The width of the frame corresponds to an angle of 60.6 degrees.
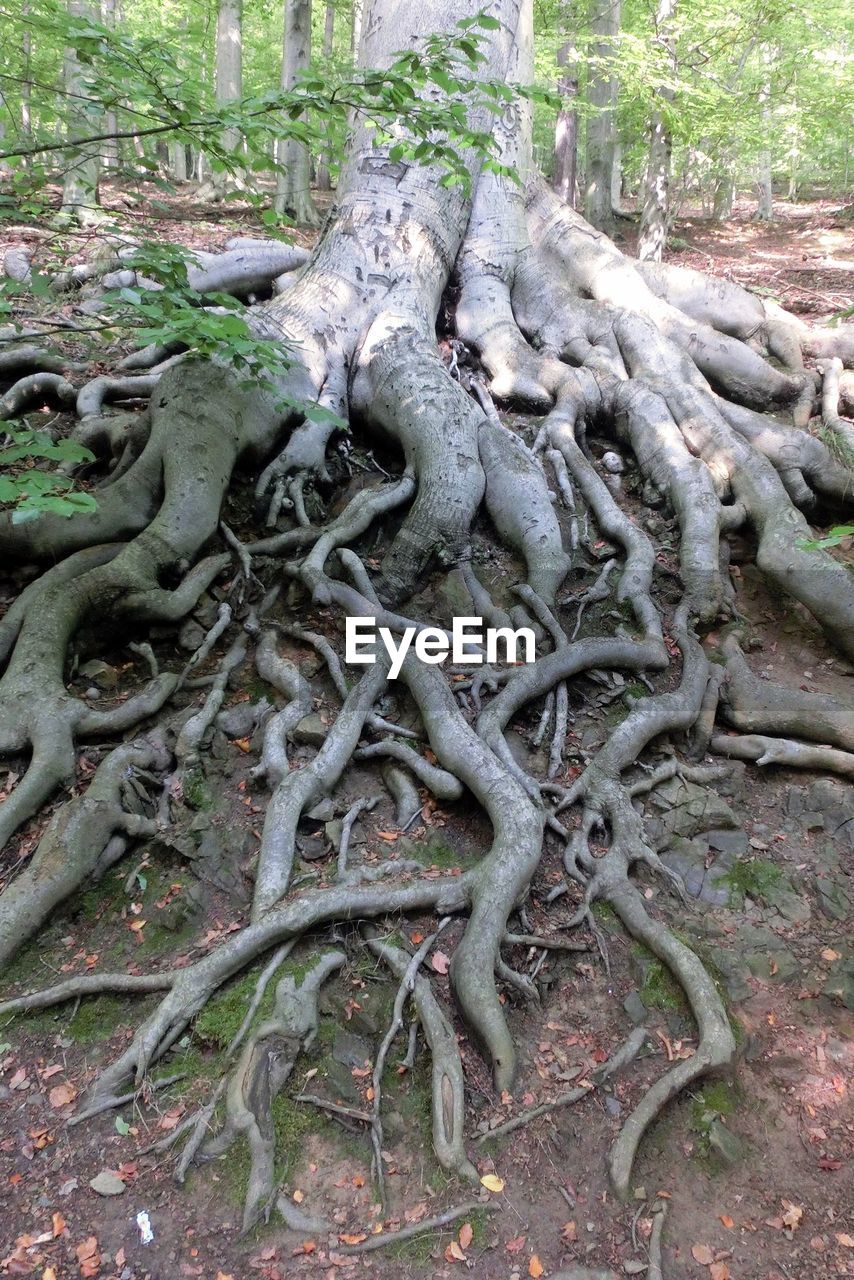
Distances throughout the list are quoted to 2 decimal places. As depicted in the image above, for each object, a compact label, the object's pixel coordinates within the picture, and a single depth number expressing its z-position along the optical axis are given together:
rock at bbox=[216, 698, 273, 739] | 4.20
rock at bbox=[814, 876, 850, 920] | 3.58
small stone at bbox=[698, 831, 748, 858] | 3.87
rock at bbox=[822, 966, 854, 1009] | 3.17
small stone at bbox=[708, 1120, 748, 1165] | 2.64
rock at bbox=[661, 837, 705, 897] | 3.71
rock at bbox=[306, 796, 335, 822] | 3.75
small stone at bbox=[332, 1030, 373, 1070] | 2.86
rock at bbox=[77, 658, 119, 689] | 4.35
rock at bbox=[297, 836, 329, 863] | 3.59
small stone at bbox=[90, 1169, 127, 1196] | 2.46
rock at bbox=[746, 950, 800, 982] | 3.27
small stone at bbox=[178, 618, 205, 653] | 4.58
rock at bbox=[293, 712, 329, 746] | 4.09
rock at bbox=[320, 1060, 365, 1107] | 2.73
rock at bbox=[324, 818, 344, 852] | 3.64
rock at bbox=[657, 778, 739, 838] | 3.95
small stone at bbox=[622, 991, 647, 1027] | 3.05
